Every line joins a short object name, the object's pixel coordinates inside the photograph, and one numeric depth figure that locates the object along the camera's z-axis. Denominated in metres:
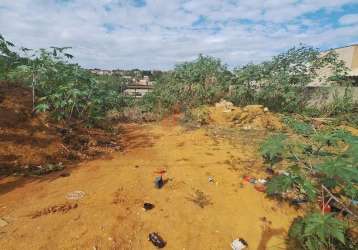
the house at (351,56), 12.33
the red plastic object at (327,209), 2.49
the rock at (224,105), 7.72
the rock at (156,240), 2.09
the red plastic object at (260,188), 3.09
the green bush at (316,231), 1.70
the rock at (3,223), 2.11
